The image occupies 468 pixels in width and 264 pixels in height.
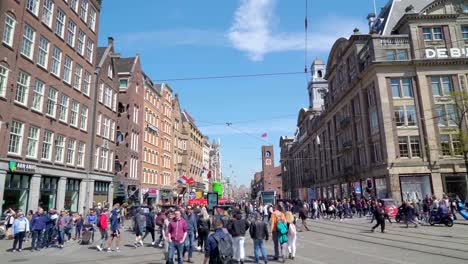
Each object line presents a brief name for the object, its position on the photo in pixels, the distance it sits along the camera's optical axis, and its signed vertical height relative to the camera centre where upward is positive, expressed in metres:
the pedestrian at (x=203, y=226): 13.63 -0.91
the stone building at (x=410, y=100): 36.69 +10.96
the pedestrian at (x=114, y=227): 14.82 -1.00
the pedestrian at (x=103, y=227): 15.02 -0.98
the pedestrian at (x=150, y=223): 16.33 -0.91
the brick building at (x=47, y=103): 22.11 +7.46
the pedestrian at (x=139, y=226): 15.88 -1.02
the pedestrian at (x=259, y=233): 11.03 -0.98
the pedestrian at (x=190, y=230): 12.08 -1.00
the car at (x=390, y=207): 28.53 -0.63
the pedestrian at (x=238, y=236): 10.73 -1.04
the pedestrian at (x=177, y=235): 10.17 -0.92
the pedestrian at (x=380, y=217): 19.54 -0.98
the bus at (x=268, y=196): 53.11 +0.78
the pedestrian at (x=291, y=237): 11.92 -1.24
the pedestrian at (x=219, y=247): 8.44 -1.07
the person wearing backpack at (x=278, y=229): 11.47 -0.91
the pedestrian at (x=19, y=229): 14.46 -0.96
